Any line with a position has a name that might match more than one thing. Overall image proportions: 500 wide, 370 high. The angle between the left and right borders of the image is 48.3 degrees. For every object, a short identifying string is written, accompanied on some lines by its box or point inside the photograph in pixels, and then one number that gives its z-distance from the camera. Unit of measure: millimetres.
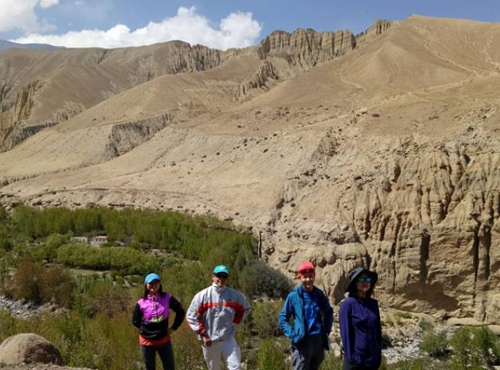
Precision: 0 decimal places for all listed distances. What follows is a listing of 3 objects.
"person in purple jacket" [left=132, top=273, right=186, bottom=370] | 6691
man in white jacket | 6281
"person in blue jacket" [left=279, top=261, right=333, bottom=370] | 5941
